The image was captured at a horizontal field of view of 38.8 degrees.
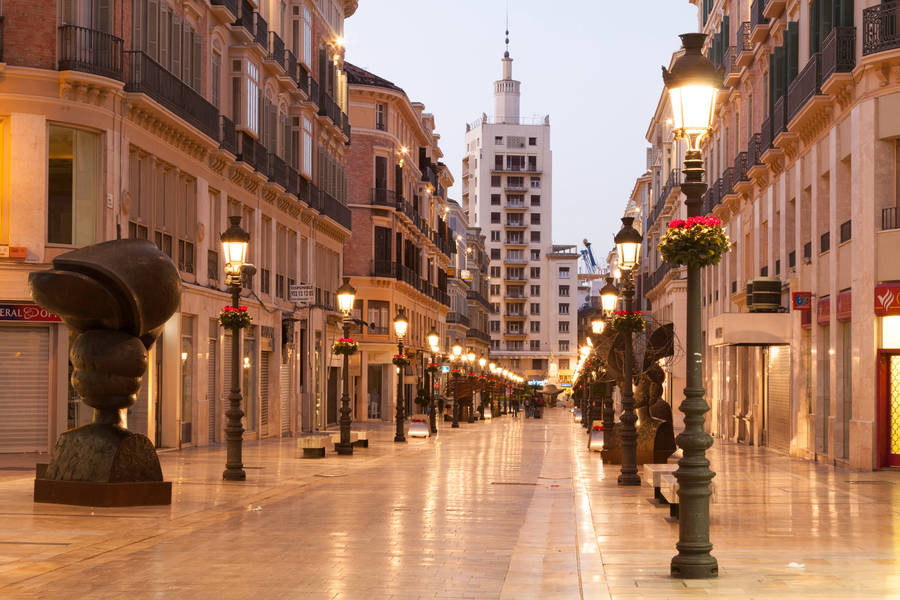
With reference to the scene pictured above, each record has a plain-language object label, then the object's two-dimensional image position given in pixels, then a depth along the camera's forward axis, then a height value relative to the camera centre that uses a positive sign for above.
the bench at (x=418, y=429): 45.84 -2.41
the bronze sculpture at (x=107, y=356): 17.05 +0.07
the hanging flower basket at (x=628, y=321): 23.93 +0.78
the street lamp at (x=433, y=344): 51.30 +0.74
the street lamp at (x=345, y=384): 31.47 -0.59
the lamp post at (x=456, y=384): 63.08 -1.15
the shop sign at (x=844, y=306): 28.05 +1.27
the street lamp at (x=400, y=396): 39.53 -1.16
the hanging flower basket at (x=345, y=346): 34.56 +0.43
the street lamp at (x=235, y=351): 22.28 +0.19
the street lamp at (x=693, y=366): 11.59 -0.03
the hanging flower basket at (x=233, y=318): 23.56 +0.81
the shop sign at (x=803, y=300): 32.44 +1.60
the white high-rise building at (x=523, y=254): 166.25 +14.19
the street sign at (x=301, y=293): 44.56 +2.41
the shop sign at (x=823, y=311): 30.52 +1.27
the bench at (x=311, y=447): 31.08 -2.08
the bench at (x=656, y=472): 18.53 -1.62
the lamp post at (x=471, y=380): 72.50 -1.01
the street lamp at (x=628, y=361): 22.58 +0.02
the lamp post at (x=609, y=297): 27.58 +1.43
